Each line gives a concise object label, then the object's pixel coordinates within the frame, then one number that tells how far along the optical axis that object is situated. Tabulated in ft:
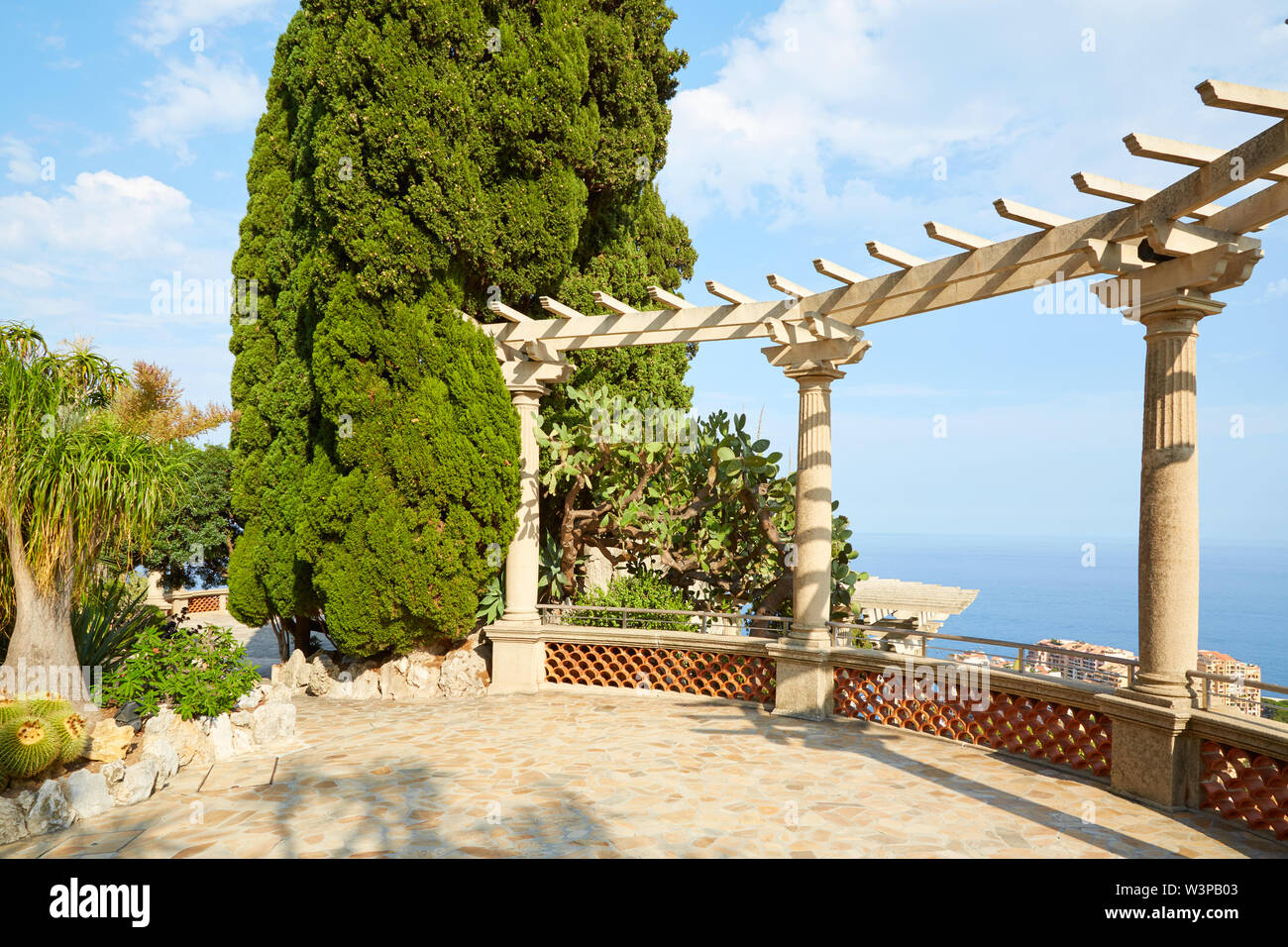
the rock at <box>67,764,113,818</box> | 19.29
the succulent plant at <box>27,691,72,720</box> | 19.92
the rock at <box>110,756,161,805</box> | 20.24
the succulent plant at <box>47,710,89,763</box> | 19.79
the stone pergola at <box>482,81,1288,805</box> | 18.35
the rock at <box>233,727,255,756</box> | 25.04
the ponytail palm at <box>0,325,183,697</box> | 22.41
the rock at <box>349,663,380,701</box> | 34.55
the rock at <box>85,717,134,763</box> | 21.39
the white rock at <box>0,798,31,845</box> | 17.65
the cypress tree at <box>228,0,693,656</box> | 31.60
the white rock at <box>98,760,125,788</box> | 20.11
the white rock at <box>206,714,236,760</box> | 24.45
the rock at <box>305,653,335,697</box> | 35.29
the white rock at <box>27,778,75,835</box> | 18.25
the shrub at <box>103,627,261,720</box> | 24.41
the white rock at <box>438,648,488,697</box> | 34.76
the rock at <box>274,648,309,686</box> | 36.63
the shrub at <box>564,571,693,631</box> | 37.06
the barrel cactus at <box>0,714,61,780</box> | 18.70
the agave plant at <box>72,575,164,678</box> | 25.89
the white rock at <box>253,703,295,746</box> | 26.06
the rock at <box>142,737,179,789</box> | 21.65
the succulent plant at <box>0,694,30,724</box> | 19.07
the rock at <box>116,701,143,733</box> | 24.44
